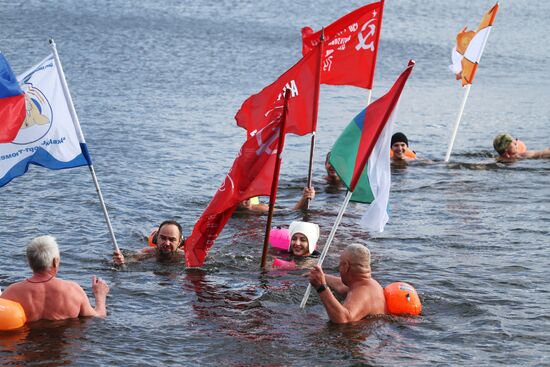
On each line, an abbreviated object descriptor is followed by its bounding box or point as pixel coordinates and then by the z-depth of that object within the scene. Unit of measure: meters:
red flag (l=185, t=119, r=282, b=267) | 14.84
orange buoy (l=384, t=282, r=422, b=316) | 13.89
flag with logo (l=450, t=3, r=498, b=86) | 24.47
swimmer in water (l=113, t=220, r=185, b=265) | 16.14
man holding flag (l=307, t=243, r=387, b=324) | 13.23
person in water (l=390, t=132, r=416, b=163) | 25.38
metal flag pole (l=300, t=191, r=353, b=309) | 13.58
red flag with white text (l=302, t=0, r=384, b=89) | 19.91
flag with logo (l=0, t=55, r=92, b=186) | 14.42
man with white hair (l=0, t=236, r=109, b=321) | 12.38
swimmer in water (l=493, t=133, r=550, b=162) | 26.02
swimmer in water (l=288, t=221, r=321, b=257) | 16.28
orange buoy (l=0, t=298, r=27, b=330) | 12.45
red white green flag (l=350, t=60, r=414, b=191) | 13.54
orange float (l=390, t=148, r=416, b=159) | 26.06
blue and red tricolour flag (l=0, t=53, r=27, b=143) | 13.88
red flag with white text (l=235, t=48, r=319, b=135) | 16.44
